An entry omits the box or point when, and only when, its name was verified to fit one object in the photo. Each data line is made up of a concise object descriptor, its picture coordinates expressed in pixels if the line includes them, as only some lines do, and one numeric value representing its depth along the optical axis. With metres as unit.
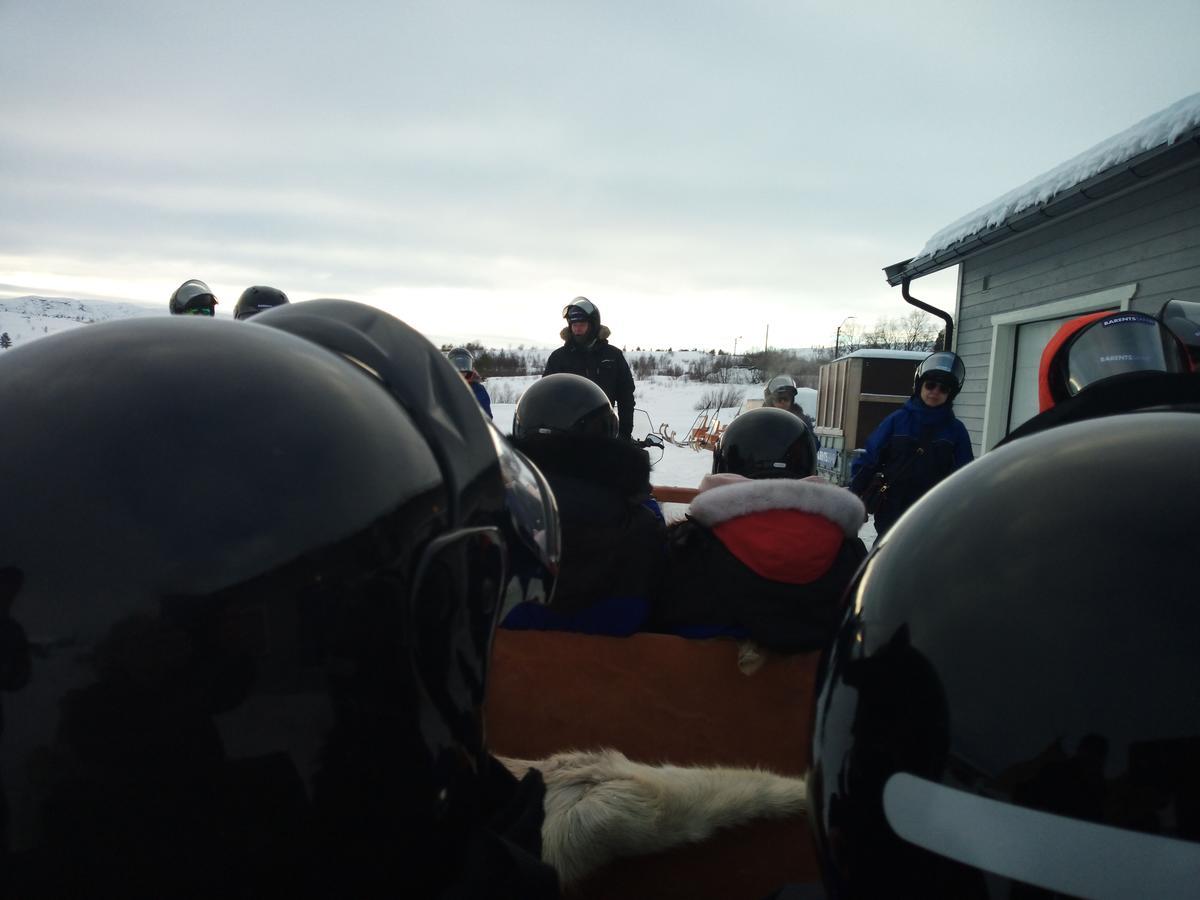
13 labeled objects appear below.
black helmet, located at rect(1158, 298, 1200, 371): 3.03
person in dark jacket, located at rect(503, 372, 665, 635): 2.18
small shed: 12.34
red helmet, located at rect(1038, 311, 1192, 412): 2.58
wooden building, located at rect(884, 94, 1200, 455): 5.59
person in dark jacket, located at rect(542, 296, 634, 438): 5.63
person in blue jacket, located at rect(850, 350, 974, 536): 4.72
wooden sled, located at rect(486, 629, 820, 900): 2.02
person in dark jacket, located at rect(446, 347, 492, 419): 7.38
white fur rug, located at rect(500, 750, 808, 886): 1.18
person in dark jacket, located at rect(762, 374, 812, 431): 6.46
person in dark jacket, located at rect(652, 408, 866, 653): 2.08
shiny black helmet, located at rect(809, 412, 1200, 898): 0.56
